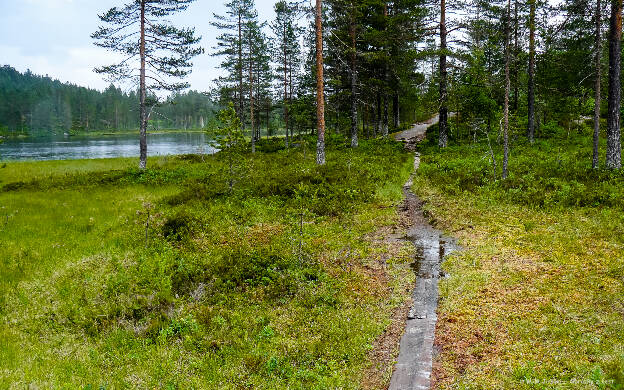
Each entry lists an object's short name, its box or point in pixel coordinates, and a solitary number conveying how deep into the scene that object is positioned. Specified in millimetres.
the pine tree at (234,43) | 36844
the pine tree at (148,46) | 24984
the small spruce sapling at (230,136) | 15734
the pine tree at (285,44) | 41281
